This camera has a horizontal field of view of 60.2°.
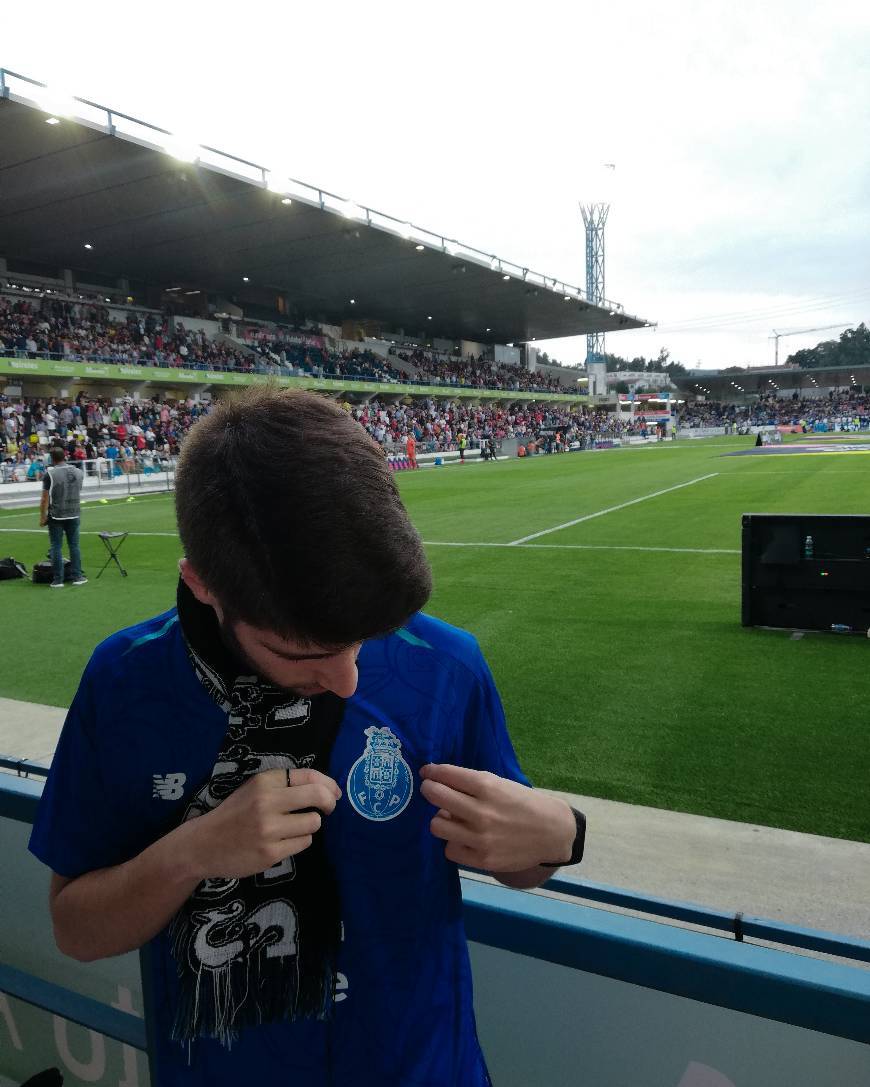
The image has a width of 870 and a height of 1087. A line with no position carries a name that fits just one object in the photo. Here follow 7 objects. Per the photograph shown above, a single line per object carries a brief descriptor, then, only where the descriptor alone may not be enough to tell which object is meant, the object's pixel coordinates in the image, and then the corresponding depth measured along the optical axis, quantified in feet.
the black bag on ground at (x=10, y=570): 36.88
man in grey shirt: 32.94
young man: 3.00
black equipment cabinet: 21.86
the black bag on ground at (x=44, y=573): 34.78
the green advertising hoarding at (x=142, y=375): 104.78
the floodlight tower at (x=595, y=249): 287.28
